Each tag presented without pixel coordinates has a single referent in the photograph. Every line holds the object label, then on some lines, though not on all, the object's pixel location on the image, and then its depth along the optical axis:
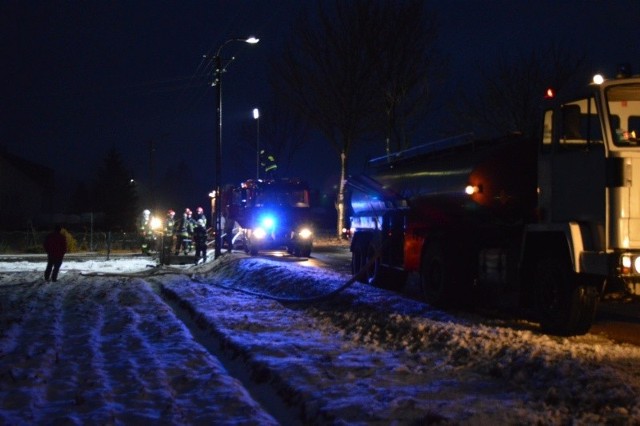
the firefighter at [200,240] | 27.75
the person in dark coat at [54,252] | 20.70
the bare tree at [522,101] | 35.66
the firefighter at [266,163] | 52.51
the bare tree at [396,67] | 40.06
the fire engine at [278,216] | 28.78
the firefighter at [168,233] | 26.95
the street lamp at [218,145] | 27.61
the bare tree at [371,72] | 40.28
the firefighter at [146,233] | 35.24
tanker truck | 8.92
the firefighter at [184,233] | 30.77
